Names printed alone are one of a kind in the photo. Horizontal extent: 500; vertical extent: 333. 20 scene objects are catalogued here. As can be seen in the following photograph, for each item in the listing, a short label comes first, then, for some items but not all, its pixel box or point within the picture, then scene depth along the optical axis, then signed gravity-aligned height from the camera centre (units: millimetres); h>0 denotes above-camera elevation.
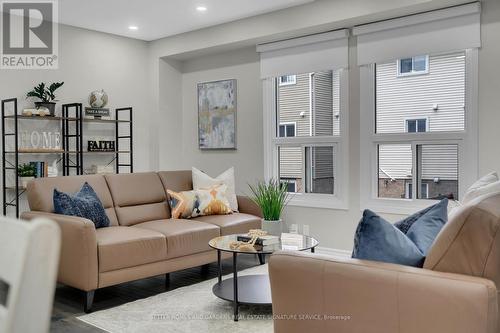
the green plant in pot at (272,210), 3576 -403
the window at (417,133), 4020 +240
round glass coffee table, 3082 -947
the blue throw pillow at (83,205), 3551 -362
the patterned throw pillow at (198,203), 4422 -424
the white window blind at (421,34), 3896 +1129
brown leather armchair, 1622 -484
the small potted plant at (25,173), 4641 -141
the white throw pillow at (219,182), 4781 -239
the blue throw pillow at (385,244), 1886 -357
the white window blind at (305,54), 4672 +1129
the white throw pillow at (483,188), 2168 -143
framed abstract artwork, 5637 +562
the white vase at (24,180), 4622 -211
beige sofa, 3209 -580
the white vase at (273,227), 3566 -527
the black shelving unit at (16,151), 4559 +87
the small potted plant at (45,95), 4809 +677
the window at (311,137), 4809 +243
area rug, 2875 -1051
